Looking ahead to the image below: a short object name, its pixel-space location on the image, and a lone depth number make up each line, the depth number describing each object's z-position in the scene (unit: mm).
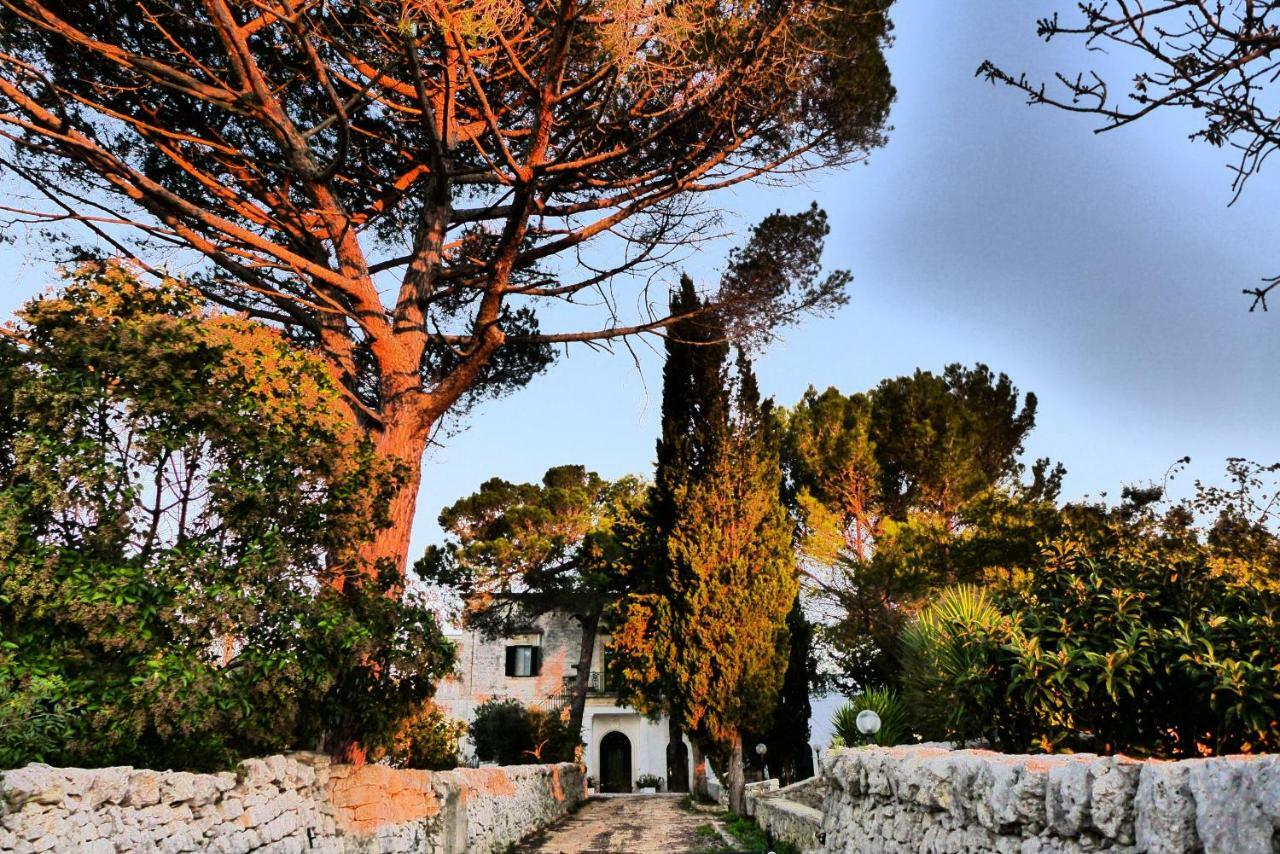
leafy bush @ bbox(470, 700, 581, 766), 23812
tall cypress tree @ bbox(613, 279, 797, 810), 17188
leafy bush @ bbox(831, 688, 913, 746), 10586
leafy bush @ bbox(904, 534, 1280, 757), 5320
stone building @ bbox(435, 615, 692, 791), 34094
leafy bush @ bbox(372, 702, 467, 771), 13394
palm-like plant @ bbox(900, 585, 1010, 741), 6609
